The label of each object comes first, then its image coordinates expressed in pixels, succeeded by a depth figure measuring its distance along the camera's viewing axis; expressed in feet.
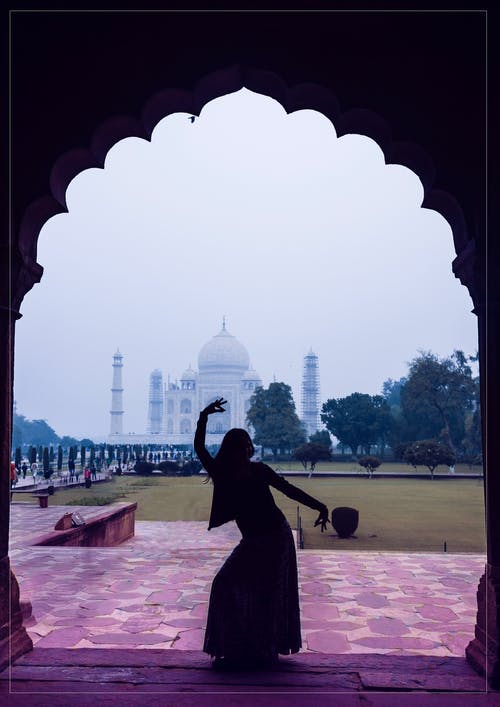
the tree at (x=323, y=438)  158.06
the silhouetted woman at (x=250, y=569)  10.97
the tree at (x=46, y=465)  81.30
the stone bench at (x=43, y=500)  47.57
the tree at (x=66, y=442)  318.71
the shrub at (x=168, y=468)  100.94
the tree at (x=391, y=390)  263.88
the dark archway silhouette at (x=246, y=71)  12.73
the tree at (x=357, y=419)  151.43
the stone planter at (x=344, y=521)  37.50
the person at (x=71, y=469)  85.04
